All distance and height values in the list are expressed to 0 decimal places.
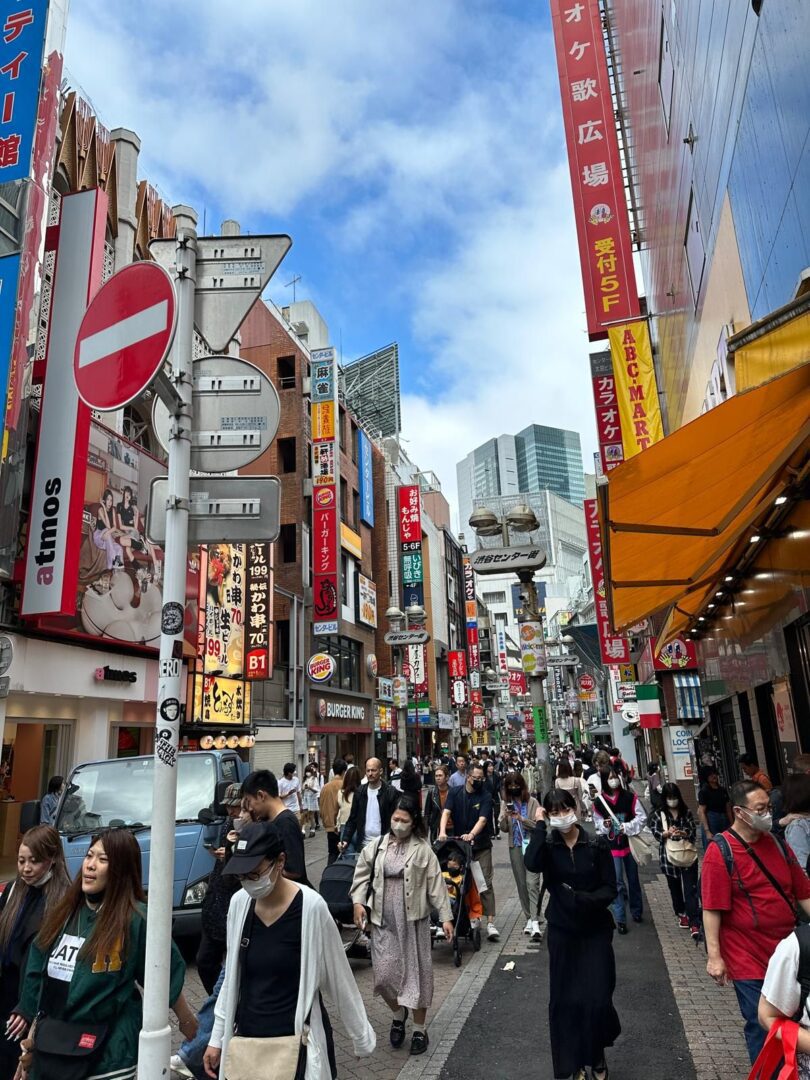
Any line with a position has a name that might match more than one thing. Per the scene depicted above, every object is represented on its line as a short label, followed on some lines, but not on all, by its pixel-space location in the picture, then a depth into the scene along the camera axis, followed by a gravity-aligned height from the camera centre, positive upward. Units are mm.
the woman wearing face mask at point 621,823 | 9012 -771
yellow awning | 3949 +2129
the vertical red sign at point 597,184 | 15219 +10993
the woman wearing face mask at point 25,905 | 3826 -623
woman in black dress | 4750 -1116
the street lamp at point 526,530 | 10328 +3011
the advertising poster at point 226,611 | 23641 +4906
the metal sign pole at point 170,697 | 3217 +345
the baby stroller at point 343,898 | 7977 -1314
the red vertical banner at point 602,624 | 23062 +3962
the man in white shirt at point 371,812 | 8555 -504
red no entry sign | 3688 +2087
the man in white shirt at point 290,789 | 14242 -379
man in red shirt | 4176 -807
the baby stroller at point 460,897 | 8320 -1416
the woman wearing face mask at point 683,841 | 8242 -926
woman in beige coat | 5820 -1095
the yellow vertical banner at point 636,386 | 15453 +7401
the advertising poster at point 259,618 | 25312 +4889
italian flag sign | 22984 +1423
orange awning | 5031 +2039
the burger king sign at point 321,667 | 30219 +3818
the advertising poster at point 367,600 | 41875 +8852
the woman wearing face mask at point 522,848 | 9102 -1117
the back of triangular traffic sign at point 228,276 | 4035 +2514
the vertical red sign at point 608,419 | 17406 +7681
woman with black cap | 3277 -900
